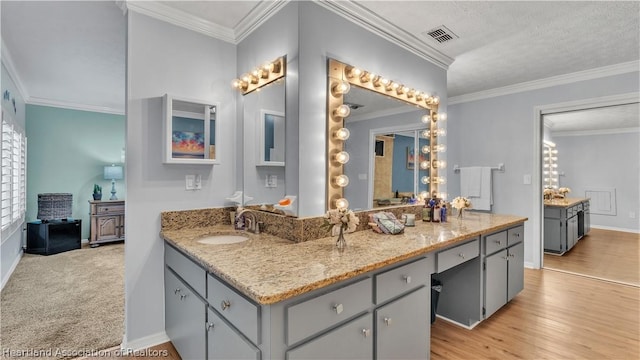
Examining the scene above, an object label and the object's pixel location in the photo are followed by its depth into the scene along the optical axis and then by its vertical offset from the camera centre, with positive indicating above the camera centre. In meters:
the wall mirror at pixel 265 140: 2.18 +0.30
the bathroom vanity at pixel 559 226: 4.61 -0.70
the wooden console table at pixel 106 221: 5.19 -0.73
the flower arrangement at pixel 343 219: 1.74 -0.22
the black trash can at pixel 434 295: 2.41 -0.93
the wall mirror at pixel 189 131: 2.21 +0.37
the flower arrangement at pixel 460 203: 2.87 -0.22
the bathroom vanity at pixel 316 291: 1.20 -0.55
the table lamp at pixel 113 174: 5.50 +0.09
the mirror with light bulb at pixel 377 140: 2.21 +0.34
